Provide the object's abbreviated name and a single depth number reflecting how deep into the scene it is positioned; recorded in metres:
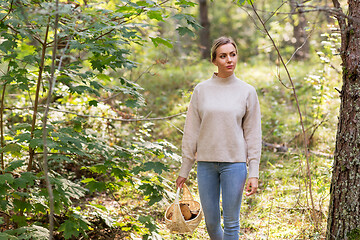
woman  5.95
